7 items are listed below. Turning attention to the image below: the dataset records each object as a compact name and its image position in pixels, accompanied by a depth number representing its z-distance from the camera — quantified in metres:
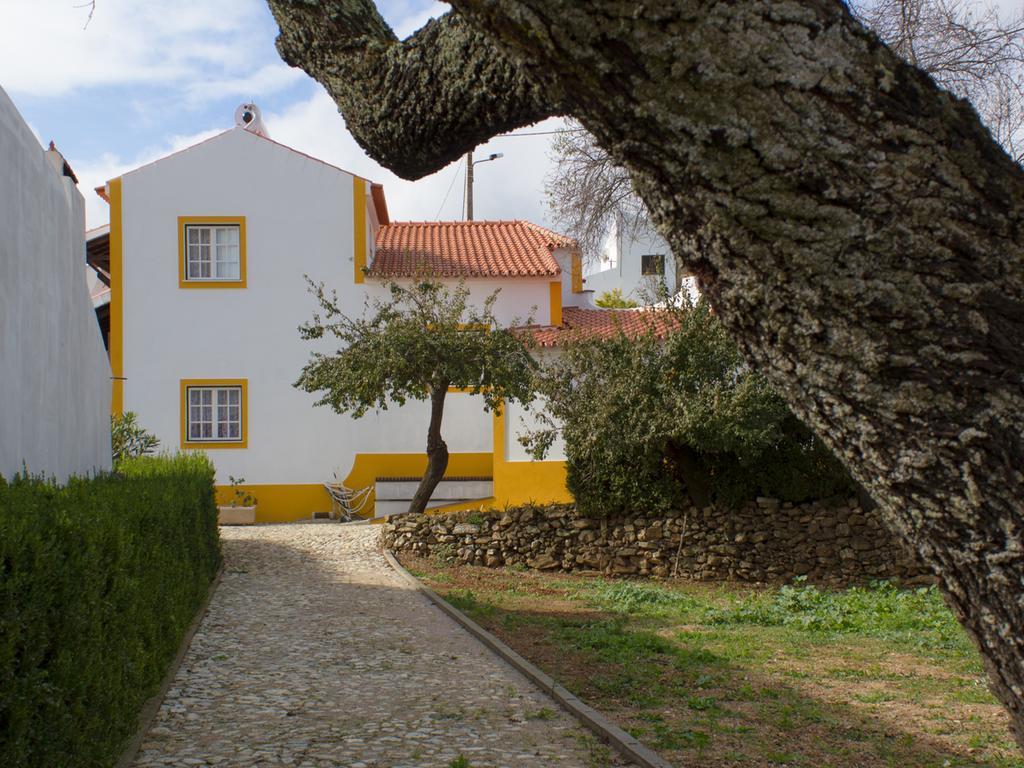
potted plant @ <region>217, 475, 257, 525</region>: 20.39
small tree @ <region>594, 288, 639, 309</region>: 33.88
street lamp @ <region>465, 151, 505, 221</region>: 32.22
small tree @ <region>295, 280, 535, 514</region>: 15.34
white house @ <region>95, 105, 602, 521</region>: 21.19
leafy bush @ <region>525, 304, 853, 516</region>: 13.73
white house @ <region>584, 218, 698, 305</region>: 41.19
